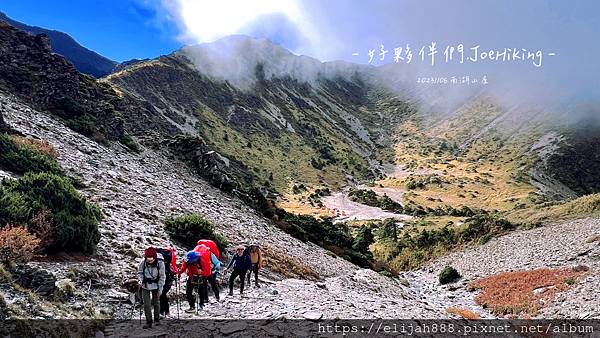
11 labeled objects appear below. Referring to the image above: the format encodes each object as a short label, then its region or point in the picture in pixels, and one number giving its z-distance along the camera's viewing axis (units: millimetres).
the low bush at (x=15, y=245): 11156
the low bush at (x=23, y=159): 19984
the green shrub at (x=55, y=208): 13875
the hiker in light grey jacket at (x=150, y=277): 11039
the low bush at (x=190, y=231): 20891
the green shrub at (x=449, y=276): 37875
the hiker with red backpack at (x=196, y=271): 13250
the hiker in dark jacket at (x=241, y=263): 16156
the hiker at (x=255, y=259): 17391
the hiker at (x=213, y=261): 14000
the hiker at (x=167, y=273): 12242
